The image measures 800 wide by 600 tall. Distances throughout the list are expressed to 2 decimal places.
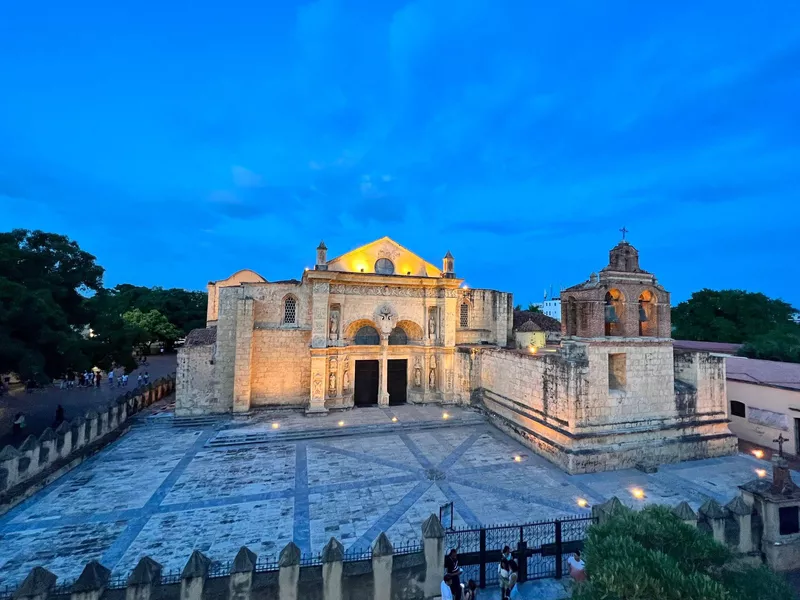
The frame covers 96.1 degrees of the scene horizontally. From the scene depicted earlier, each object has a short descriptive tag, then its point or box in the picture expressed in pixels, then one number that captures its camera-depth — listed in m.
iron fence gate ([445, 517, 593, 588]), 8.08
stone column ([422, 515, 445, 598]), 7.53
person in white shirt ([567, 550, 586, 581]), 7.63
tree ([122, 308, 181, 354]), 44.09
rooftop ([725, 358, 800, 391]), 16.94
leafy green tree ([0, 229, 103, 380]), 13.90
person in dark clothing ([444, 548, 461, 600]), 7.14
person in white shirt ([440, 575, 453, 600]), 6.80
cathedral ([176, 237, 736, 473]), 14.74
